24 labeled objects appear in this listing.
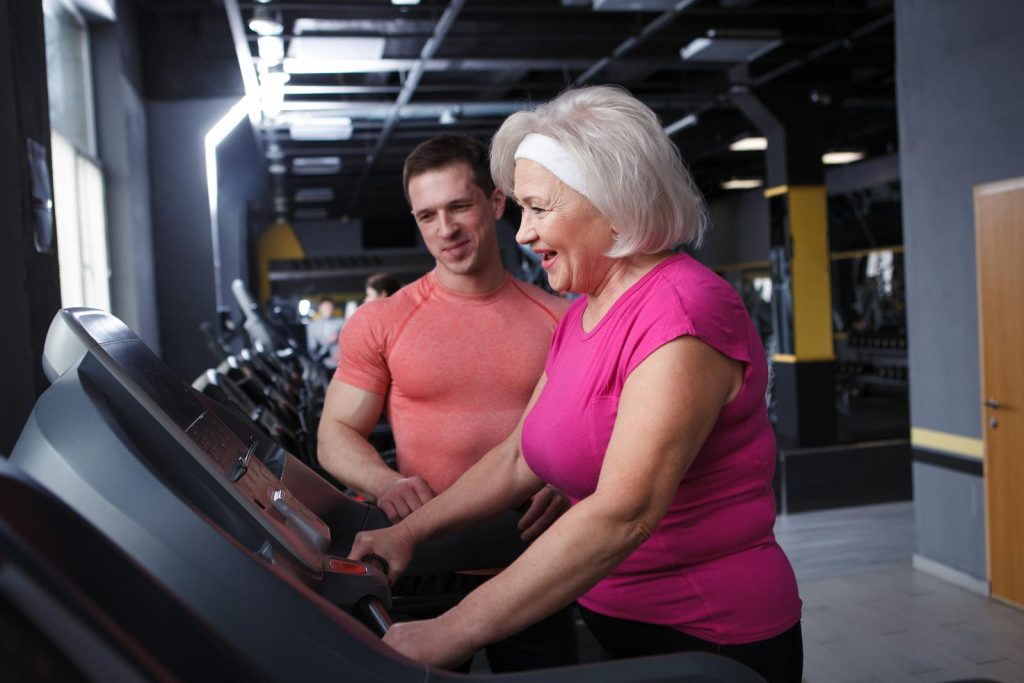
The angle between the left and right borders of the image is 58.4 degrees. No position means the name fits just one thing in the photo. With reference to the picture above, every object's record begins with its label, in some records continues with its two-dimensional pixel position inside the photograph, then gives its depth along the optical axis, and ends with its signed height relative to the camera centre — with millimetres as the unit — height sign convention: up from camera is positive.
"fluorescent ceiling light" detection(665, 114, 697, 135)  10955 +2249
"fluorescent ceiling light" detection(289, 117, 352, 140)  10328 +2283
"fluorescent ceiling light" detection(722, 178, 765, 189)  16625 +2220
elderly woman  1024 -144
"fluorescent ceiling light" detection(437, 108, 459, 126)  10550 +2364
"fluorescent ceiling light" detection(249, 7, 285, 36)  6082 +2025
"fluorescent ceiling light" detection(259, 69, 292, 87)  7543 +2086
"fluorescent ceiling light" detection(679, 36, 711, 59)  7301 +2105
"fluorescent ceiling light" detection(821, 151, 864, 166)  12992 +2074
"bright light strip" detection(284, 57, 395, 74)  7414 +2128
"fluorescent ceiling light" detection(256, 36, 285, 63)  6566 +2046
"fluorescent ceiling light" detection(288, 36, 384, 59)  7066 +2163
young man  1890 -63
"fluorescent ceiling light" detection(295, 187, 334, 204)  17156 +2503
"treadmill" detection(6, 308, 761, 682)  688 -157
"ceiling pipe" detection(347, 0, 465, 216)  6434 +2176
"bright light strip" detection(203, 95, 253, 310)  7052 +1556
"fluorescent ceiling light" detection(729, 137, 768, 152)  11758 +2102
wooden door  4168 -363
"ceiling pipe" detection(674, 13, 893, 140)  7086 +2073
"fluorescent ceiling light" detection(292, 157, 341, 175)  13398 +2413
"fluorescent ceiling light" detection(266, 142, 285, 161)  12281 +2389
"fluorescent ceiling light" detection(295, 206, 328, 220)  20609 +2592
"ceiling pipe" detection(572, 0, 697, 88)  6484 +2131
